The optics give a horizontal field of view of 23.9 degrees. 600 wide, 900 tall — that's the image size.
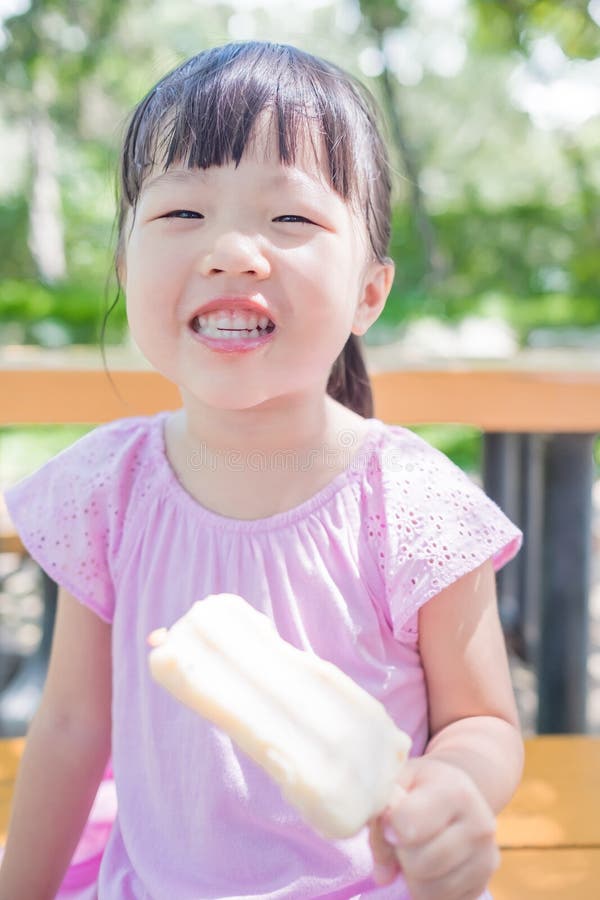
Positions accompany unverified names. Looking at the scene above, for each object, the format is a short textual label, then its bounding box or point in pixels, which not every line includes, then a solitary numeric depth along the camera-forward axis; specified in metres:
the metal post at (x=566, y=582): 1.07
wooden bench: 0.73
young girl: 0.64
